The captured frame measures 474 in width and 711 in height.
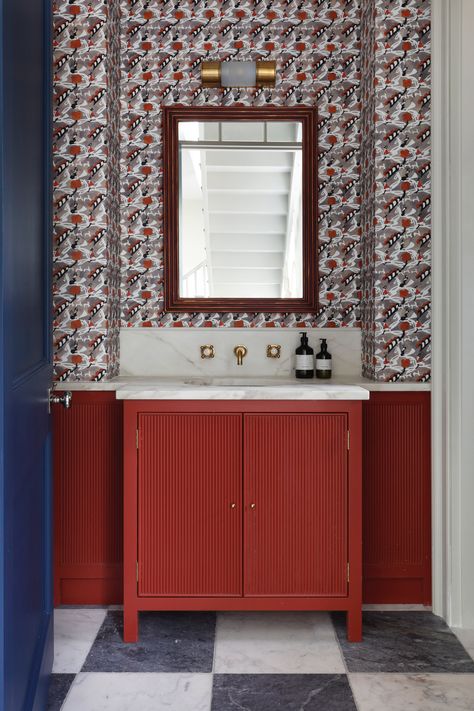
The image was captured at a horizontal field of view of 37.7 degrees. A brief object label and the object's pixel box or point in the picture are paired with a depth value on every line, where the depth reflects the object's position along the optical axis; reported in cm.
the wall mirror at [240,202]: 320
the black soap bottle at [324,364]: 315
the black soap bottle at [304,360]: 316
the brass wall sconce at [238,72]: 317
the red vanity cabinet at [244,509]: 263
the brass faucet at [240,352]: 323
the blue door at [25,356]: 149
